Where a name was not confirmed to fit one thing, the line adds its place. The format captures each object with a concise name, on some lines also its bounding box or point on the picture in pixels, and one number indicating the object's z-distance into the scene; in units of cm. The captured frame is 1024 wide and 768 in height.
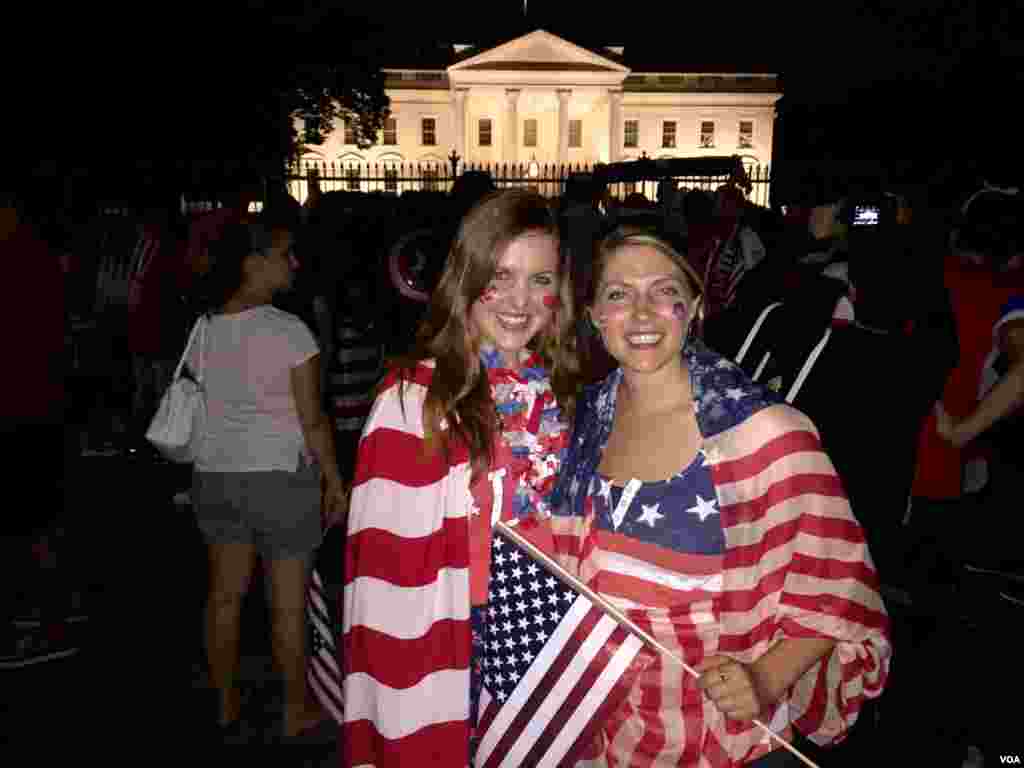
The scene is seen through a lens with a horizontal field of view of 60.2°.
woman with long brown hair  225
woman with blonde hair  193
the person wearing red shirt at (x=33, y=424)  464
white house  7344
